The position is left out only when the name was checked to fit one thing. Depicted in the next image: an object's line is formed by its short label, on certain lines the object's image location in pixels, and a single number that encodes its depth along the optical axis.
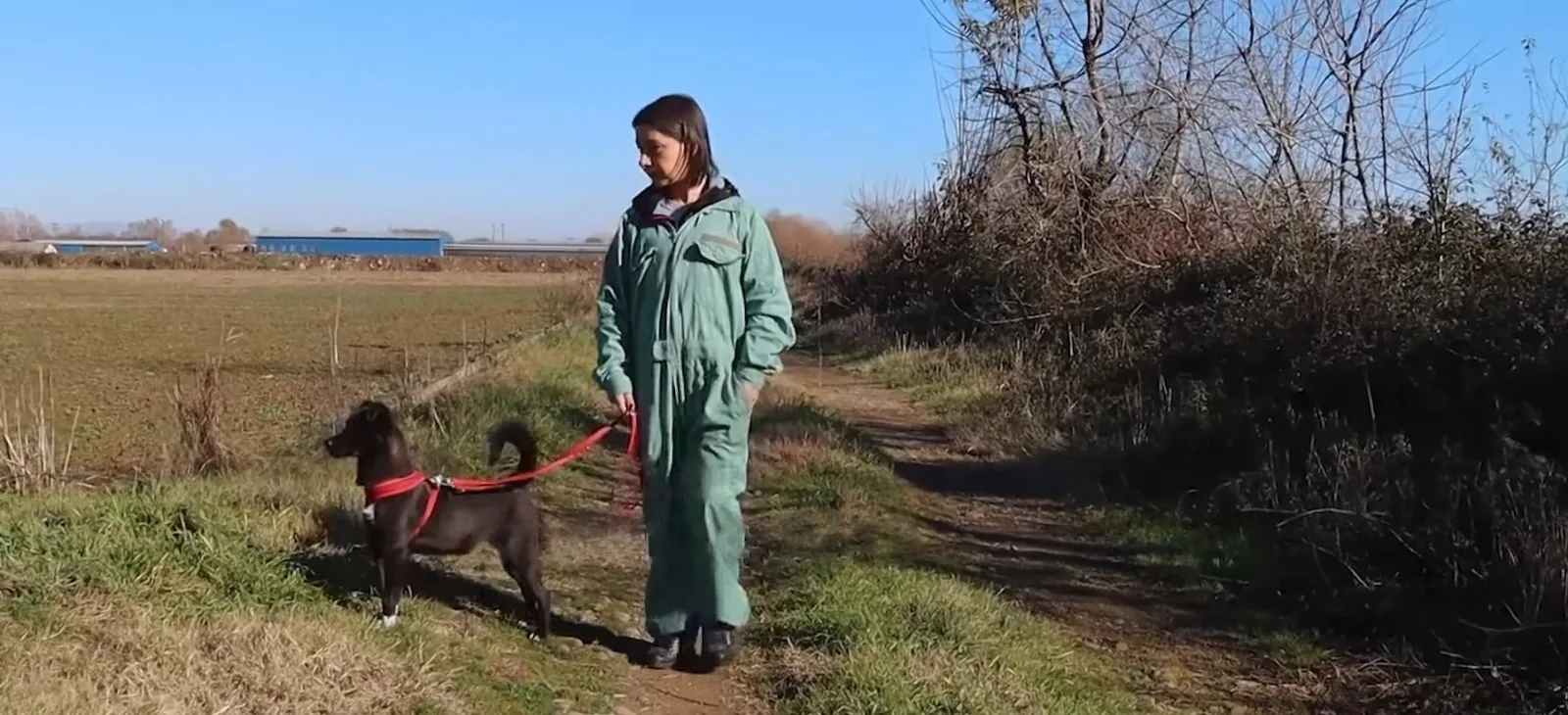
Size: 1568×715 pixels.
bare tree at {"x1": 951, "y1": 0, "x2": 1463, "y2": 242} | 12.28
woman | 4.60
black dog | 4.86
